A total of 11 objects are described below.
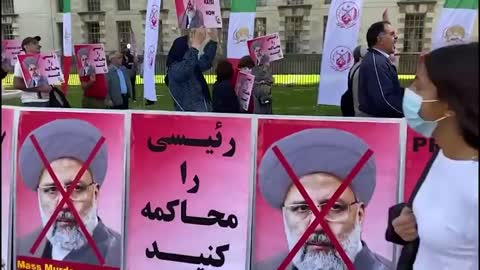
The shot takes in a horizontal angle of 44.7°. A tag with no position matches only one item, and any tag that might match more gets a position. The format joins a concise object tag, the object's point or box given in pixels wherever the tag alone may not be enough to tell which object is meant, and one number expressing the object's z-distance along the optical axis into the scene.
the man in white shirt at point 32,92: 7.35
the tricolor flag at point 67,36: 13.69
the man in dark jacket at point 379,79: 5.16
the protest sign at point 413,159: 3.36
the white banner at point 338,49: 8.47
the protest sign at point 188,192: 3.71
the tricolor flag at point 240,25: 9.58
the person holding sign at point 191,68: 6.11
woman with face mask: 1.68
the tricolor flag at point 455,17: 6.14
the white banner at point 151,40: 10.21
